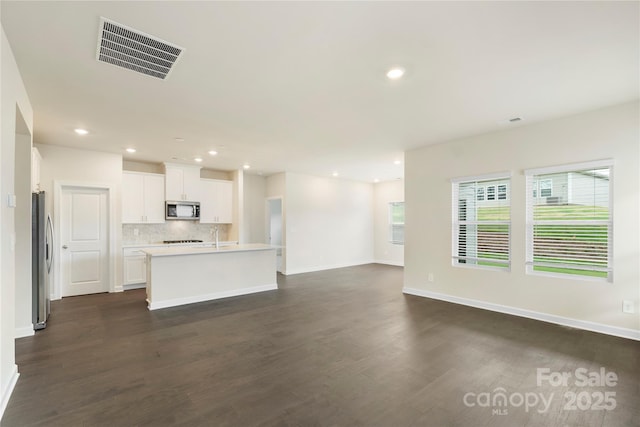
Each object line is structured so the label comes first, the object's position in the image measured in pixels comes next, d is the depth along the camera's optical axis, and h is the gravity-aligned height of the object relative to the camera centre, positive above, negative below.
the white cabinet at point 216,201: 7.27 +0.25
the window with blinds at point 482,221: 4.45 -0.15
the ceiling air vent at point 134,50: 2.13 +1.29
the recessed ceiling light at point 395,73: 2.65 +1.28
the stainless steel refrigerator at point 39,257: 3.72 -0.59
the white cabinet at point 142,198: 6.19 +0.29
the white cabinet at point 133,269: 5.94 -1.18
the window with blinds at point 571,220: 3.62 -0.11
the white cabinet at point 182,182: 6.66 +0.67
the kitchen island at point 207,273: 4.71 -1.10
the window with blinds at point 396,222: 9.27 -0.33
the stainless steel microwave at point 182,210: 6.64 +0.03
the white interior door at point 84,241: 5.42 -0.57
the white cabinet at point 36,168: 4.42 +0.67
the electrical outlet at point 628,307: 3.40 -1.10
